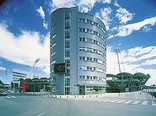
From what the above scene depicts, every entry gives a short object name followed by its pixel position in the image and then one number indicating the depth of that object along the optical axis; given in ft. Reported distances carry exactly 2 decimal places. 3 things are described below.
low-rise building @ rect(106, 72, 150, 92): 238.15
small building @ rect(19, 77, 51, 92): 239.87
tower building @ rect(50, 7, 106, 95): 115.70
